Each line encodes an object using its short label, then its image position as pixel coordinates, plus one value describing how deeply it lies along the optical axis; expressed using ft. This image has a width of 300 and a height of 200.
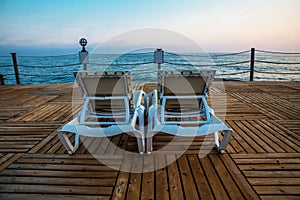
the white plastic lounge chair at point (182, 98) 6.39
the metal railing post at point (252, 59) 18.56
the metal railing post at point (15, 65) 18.35
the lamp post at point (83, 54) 16.02
